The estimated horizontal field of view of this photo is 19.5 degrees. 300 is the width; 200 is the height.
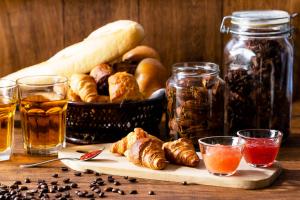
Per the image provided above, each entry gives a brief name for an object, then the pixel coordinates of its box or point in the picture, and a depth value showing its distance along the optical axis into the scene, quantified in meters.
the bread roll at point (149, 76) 1.53
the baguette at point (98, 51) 1.53
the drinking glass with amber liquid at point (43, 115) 1.36
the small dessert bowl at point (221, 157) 1.23
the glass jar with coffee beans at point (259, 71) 1.39
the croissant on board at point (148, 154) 1.27
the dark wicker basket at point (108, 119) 1.41
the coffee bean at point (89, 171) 1.30
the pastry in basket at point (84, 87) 1.43
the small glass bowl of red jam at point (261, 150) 1.28
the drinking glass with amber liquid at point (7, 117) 1.35
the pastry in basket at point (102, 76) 1.47
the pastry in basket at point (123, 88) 1.42
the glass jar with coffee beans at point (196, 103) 1.37
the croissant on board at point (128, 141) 1.33
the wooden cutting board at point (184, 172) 1.23
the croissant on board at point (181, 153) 1.28
